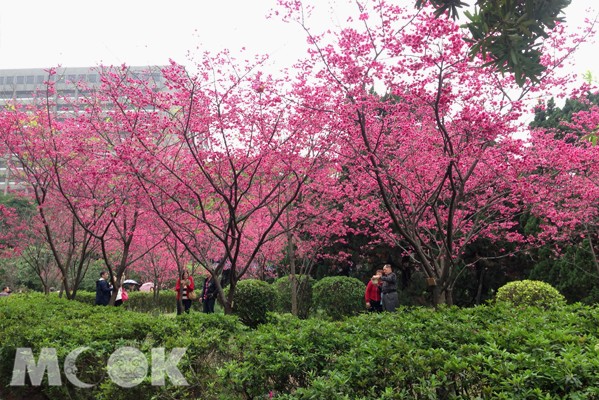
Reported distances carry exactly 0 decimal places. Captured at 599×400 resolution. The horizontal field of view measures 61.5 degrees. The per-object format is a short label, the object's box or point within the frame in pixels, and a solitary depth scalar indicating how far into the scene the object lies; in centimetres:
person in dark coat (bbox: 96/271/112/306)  1148
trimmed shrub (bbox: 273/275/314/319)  1365
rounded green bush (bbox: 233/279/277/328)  1095
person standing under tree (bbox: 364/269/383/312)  1067
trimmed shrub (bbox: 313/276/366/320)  1238
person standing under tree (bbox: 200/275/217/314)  1133
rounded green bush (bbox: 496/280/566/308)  1005
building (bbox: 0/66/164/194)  7188
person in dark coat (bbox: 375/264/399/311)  983
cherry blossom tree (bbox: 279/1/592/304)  593
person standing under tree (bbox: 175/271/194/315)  1188
